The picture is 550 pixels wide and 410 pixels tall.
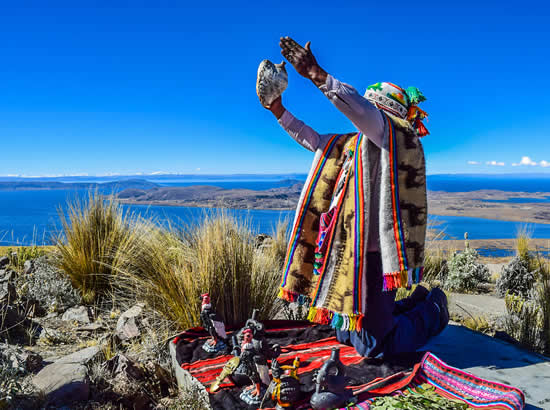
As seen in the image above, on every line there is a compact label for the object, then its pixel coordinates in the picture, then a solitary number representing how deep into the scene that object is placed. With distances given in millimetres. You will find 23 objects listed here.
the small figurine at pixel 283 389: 2068
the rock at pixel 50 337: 3709
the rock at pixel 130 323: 3580
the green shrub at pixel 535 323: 3424
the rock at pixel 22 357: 2627
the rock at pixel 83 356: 2967
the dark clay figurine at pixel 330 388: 2006
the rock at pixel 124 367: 2744
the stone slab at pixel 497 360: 2400
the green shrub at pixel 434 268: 6270
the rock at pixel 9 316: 3700
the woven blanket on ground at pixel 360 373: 2160
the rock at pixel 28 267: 5484
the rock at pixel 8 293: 4129
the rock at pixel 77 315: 4309
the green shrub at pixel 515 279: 5949
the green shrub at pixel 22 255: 6123
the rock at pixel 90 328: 4031
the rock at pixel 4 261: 6151
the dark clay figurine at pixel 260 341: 2227
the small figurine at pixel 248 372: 2160
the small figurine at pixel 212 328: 2756
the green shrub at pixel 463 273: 6236
